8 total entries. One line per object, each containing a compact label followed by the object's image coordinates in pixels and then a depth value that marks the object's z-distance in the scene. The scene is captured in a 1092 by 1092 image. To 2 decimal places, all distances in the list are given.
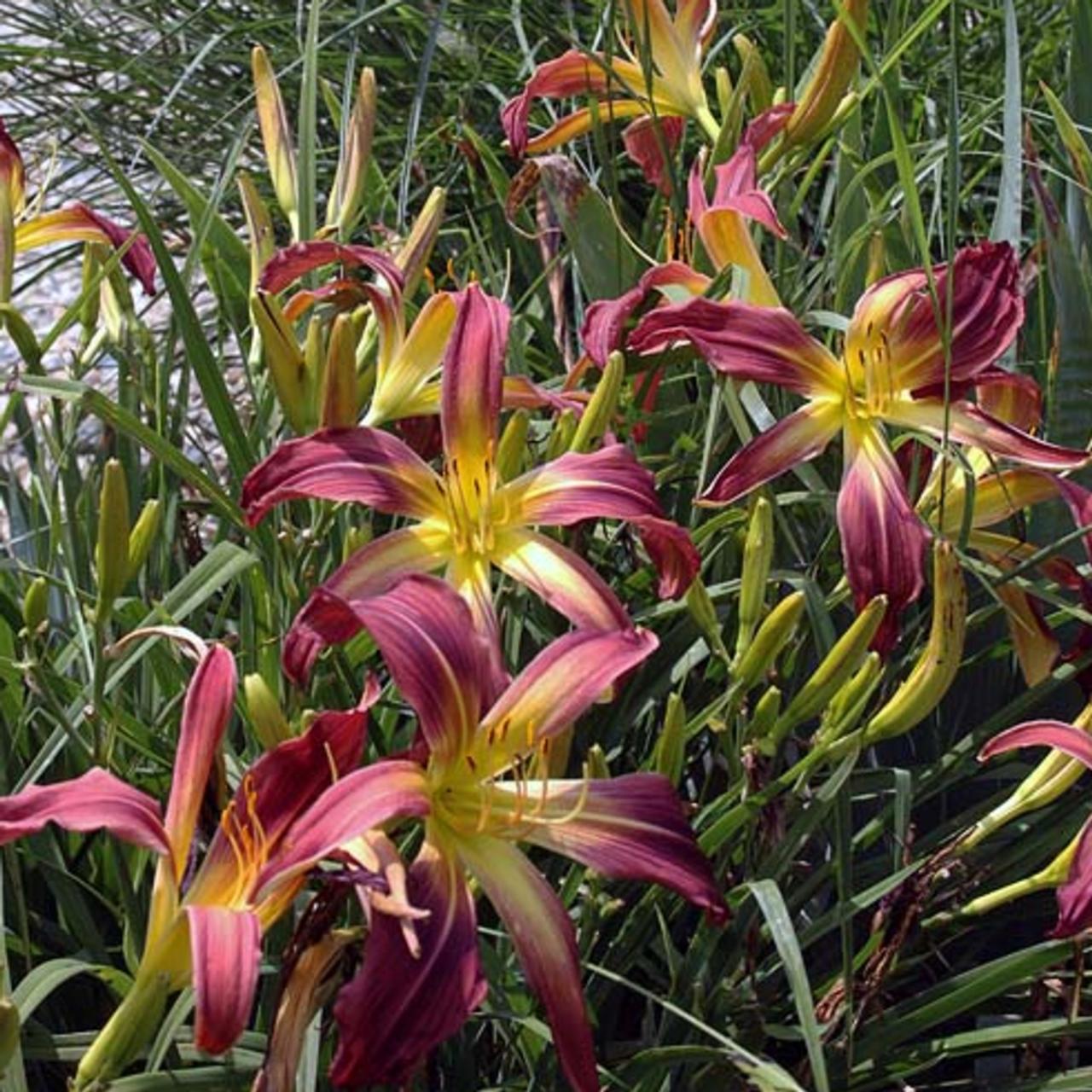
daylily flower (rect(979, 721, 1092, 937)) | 1.01
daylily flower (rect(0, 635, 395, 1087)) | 0.88
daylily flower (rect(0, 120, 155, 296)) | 1.17
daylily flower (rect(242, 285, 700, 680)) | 1.03
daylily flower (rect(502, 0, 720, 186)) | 1.24
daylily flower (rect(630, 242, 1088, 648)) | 1.05
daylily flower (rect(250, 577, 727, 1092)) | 0.91
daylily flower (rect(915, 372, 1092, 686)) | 1.10
